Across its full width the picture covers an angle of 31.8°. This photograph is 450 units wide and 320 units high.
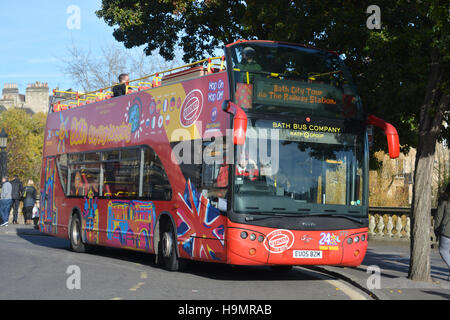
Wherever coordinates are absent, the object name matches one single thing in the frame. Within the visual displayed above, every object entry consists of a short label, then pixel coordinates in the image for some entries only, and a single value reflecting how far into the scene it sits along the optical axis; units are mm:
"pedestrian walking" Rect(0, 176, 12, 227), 32375
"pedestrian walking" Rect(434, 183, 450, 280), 13453
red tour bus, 12578
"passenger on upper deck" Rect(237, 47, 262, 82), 13040
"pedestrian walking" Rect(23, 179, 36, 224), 33188
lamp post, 35069
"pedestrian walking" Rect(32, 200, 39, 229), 31391
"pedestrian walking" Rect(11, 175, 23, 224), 33250
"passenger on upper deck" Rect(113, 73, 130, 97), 18106
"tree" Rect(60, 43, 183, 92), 46875
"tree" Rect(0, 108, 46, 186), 75812
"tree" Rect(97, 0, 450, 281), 13281
